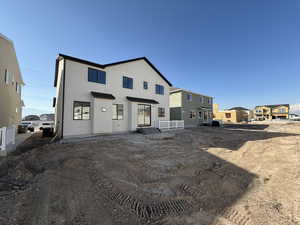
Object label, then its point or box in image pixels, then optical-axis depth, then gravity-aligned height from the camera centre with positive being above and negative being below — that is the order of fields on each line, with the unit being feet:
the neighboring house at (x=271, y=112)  157.65 +8.75
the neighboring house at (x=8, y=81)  31.35 +10.58
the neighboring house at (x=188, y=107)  69.21 +6.59
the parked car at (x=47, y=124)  63.64 -2.93
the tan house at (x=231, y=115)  136.53 +3.94
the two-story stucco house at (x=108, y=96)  32.89 +6.84
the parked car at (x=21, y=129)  50.28 -4.31
